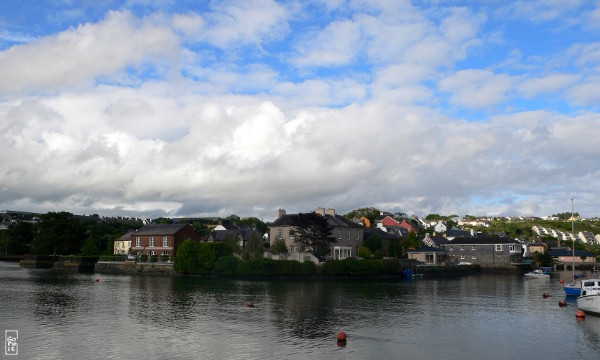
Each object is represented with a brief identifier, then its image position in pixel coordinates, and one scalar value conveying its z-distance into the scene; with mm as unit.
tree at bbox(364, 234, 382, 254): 114188
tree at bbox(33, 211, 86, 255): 131750
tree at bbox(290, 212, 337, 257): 92875
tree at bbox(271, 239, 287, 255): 94125
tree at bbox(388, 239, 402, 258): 118062
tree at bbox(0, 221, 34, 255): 177125
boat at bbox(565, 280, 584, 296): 59406
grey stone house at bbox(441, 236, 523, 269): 123125
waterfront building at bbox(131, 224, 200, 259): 114250
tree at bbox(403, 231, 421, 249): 121375
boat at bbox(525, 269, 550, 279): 105312
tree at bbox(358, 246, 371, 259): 101625
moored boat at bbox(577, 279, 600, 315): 44688
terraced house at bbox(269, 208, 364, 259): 103875
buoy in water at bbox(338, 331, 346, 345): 31981
